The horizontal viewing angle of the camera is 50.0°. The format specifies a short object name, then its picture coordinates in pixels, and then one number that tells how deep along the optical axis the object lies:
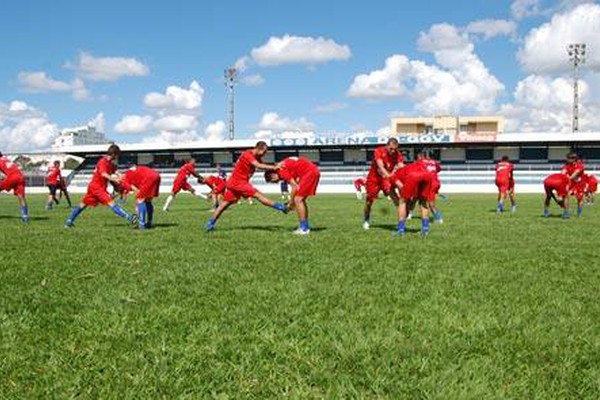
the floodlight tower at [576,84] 63.57
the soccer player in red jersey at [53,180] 23.97
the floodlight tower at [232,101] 69.00
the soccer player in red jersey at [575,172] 17.02
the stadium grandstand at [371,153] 58.09
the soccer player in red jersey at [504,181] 20.45
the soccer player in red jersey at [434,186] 14.84
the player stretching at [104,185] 12.99
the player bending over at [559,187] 17.25
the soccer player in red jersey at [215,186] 20.69
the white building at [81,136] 139.51
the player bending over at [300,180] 11.80
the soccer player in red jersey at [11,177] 15.02
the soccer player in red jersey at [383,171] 12.02
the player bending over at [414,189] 11.59
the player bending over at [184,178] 19.63
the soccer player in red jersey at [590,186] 25.64
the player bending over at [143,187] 13.71
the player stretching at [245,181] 11.86
